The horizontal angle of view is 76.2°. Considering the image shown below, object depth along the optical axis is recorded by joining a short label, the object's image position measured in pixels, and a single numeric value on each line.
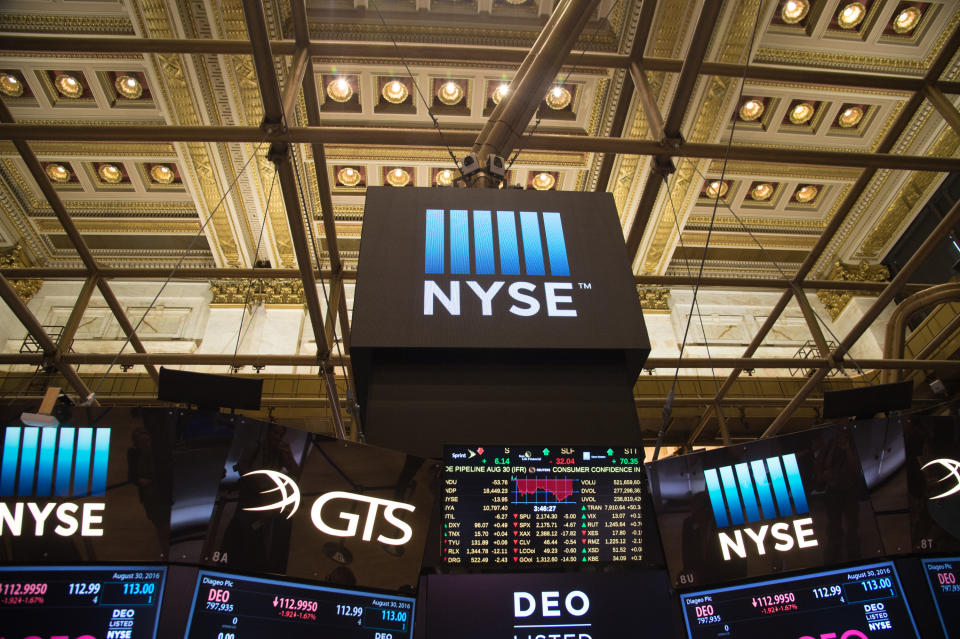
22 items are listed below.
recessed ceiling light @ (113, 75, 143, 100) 14.76
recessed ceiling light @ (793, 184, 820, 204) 17.98
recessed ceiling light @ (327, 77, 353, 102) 14.66
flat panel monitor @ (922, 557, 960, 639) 4.28
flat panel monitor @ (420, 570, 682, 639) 3.84
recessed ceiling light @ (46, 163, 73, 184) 16.94
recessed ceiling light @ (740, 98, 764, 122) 15.36
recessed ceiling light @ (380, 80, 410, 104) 15.07
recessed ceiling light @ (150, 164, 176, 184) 17.03
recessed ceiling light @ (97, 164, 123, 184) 17.10
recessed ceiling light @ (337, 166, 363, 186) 17.41
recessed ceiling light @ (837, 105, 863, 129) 15.80
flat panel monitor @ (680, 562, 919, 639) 4.31
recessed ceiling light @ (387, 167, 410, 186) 17.42
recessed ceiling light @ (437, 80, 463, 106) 15.09
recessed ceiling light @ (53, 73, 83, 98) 14.74
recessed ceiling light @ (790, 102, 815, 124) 15.62
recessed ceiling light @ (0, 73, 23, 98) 14.70
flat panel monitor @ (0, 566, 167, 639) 3.62
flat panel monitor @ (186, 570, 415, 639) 3.75
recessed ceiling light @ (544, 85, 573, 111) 14.84
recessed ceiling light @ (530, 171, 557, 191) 17.41
